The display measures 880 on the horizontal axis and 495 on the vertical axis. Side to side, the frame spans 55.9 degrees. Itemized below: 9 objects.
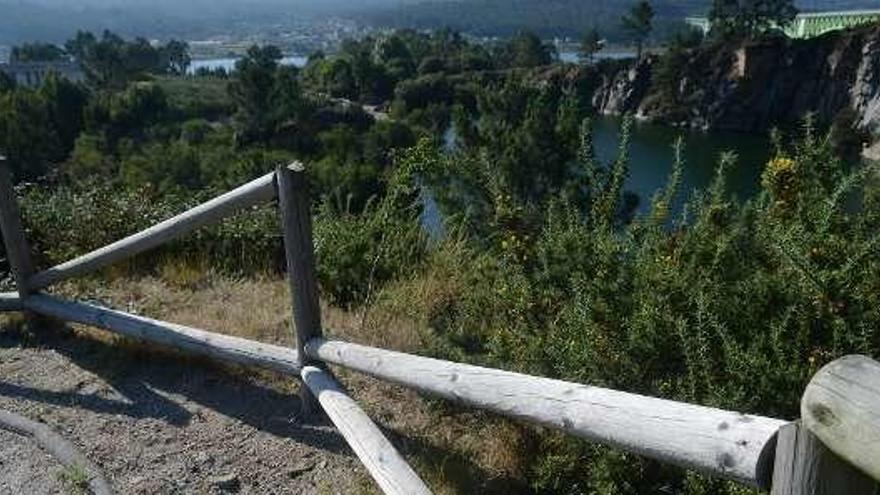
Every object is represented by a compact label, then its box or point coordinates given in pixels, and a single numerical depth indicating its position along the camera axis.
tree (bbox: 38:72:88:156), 64.56
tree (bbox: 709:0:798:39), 78.12
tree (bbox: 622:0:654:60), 90.06
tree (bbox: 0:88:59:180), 54.00
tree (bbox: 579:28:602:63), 91.25
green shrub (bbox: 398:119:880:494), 2.60
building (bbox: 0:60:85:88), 109.75
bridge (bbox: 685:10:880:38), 85.44
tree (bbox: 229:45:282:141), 61.53
